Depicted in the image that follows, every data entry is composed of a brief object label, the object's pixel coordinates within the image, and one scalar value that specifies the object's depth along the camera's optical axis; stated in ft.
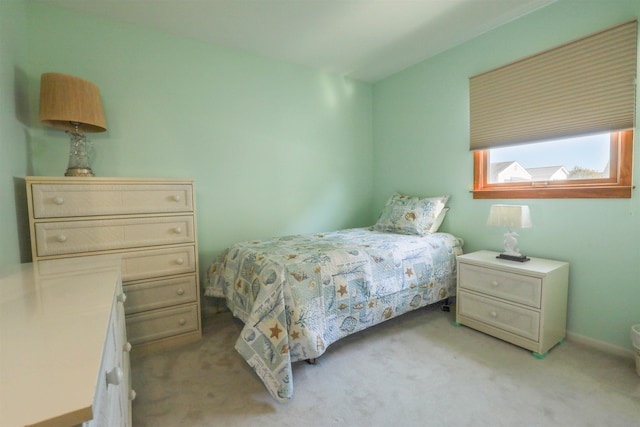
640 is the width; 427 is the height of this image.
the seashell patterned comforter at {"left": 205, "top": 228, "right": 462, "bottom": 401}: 5.33
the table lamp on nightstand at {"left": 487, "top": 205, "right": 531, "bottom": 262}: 6.85
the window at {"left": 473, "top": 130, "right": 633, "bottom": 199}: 6.32
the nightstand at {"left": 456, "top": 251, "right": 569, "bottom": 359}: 6.33
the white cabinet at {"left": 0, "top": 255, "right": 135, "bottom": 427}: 1.32
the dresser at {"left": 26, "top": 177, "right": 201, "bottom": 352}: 5.78
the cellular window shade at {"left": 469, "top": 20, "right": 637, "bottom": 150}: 6.12
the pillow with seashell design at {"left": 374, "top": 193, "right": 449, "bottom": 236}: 9.08
